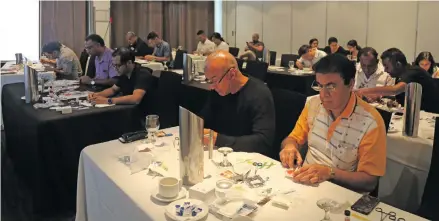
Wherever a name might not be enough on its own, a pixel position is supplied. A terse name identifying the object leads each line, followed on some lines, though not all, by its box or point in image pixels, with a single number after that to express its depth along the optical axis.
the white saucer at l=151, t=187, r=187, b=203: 1.44
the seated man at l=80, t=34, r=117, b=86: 4.46
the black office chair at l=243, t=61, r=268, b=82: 5.39
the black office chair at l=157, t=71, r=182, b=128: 3.68
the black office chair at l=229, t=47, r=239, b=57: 8.86
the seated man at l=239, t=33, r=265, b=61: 9.01
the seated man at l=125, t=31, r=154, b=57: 8.38
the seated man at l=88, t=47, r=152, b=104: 3.24
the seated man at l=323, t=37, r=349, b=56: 8.25
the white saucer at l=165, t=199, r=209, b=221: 1.29
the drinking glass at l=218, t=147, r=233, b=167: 1.81
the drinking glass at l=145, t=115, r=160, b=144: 2.13
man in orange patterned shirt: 1.64
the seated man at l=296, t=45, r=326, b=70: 6.57
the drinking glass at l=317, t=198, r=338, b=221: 1.31
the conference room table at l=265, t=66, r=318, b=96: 5.76
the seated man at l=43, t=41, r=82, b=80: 4.88
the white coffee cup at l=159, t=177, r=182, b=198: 1.44
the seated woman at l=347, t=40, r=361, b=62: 7.94
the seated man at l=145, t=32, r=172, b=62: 7.75
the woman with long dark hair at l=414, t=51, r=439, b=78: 4.61
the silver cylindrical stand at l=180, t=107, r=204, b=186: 1.55
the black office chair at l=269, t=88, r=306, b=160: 2.50
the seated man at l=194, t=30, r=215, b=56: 8.95
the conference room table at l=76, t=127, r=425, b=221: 1.37
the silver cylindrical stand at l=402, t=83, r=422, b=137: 2.24
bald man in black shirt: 2.16
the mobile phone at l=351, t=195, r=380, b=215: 1.35
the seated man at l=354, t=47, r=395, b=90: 3.72
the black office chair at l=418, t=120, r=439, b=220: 1.69
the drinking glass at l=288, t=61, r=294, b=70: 6.56
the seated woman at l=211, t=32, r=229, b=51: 8.77
